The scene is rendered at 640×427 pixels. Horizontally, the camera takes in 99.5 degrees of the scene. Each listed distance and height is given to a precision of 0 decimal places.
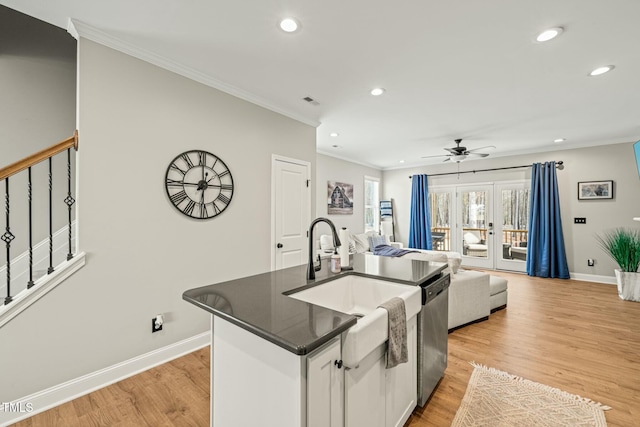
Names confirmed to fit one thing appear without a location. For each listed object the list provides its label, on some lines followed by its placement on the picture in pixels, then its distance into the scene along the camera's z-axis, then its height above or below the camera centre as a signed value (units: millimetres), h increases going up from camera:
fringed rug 1743 -1335
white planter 4082 -1098
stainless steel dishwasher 1729 -843
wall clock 2493 +282
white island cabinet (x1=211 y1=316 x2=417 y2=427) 972 -717
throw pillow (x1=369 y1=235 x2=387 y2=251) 5863 -613
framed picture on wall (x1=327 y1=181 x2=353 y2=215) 5988 +345
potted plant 4098 -810
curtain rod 5438 +1006
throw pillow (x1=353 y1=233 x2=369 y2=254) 5628 -625
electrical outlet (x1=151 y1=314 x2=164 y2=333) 2352 -960
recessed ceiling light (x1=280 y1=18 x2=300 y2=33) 1894 +1348
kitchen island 957 -568
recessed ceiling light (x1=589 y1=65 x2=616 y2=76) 2494 +1350
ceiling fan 4719 +1051
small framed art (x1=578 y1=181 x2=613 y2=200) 5007 +446
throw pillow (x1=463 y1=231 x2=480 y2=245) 6477 -599
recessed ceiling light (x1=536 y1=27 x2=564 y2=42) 1983 +1345
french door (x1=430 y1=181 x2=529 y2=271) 5914 -217
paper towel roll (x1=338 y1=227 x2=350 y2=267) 1938 -258
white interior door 3365 +28
